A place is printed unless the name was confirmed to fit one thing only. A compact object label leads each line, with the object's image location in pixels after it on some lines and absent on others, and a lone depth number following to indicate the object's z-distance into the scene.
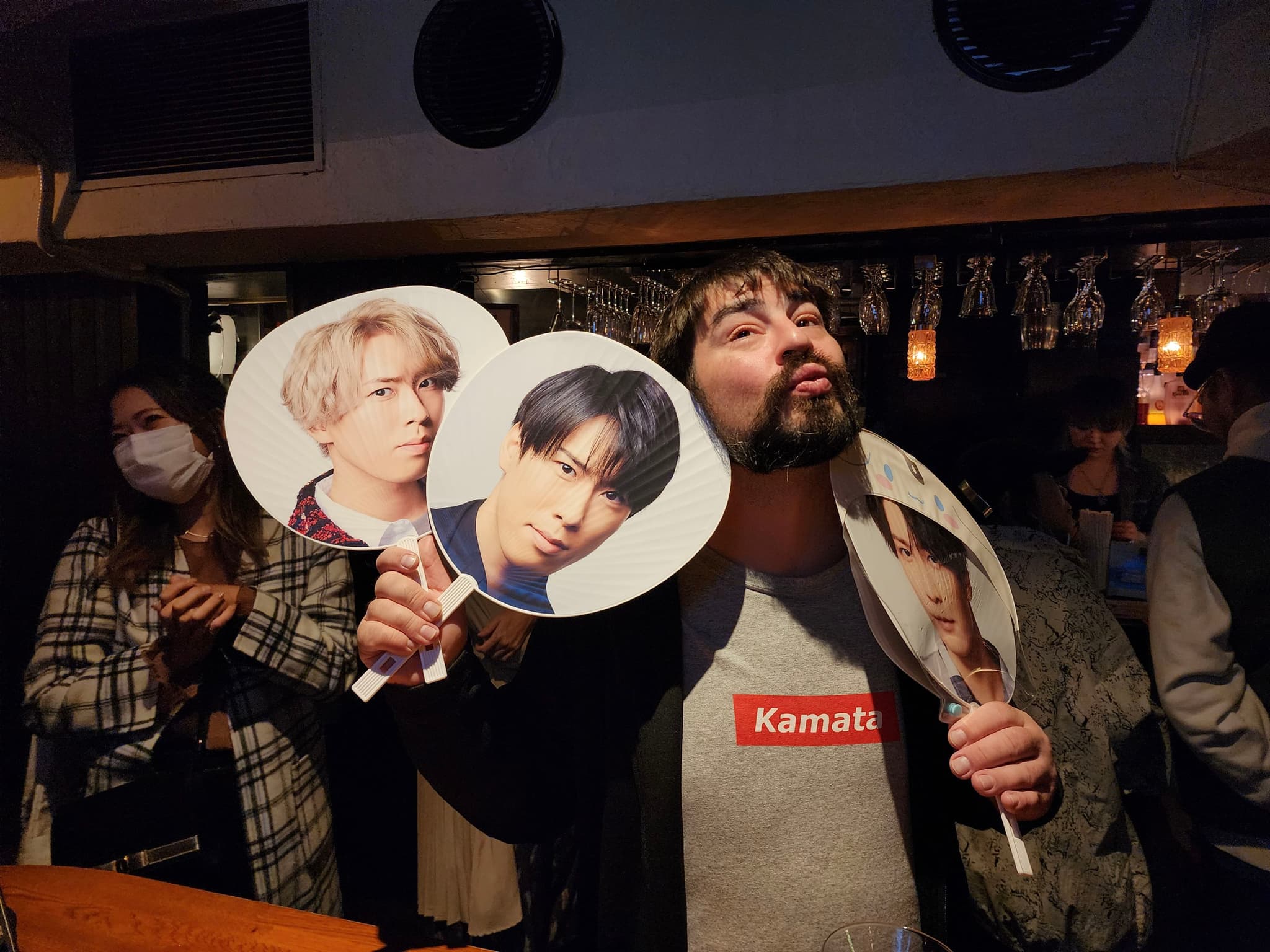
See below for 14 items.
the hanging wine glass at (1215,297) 1.30
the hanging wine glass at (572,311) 1.62
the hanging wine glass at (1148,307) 1.36
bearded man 0.95
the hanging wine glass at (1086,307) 1.36
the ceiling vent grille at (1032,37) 1.10
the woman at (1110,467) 1.38
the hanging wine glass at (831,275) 1.41
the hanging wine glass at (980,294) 1.41
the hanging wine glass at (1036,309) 1.38
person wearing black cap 1.21
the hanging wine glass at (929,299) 1.43
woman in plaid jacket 1.45
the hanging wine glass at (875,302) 1.44
